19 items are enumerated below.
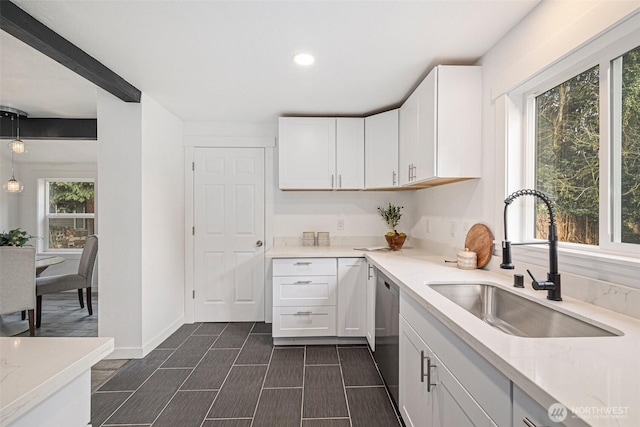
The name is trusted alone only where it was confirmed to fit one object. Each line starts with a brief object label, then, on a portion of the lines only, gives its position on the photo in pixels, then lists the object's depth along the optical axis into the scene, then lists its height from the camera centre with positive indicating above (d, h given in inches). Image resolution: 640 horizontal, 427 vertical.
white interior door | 144.7 -7.9
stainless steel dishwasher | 77.8 -32.3
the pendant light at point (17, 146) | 137.4 +28.9
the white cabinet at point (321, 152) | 129.6 +24.8
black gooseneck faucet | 51.8 -9.9
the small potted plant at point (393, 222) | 124.6 -4.1
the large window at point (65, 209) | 205.2 +2.2
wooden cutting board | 79.7 -7.6
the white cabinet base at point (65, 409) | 24.2 -16.5
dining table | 132.5 -49.6
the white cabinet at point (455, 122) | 84.0 +24.1
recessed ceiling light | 82.7 +41.1
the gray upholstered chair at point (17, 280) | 115.1 -24.9
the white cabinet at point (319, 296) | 116.9 -30.7
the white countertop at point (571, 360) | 24.9 -14.8
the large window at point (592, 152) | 49.8 +11.3
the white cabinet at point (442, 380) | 36.1 -24.1
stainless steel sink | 46.6 -17.6
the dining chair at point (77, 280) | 136.6 -30.5
